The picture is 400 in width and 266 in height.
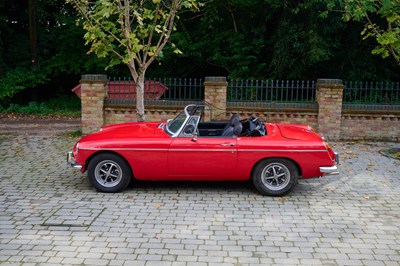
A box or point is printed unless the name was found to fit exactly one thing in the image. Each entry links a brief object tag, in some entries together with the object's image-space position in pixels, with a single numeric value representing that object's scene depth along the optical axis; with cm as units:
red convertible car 719
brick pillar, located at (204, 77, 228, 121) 1293
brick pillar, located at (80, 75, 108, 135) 1285
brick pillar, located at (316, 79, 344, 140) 1273
